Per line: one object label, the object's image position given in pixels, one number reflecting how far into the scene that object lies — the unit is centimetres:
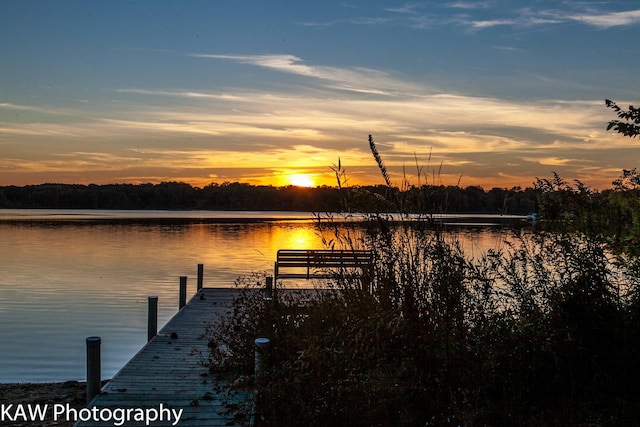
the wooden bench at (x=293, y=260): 1399
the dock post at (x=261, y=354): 529
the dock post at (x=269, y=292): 873
